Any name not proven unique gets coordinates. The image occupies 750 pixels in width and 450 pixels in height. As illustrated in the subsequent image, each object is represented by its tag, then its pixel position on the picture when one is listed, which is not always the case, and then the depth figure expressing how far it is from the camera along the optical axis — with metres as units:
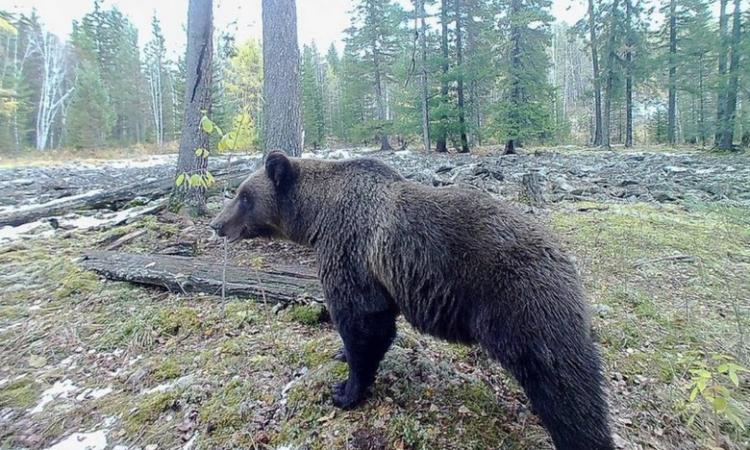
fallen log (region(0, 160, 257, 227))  7.93
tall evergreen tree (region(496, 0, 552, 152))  23.72
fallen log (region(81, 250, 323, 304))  4.16
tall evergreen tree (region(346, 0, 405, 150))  33.09
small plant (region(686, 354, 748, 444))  1.85
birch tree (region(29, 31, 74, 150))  41.78
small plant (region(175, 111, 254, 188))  3.82
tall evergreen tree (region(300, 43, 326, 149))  44.88
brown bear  2.04
